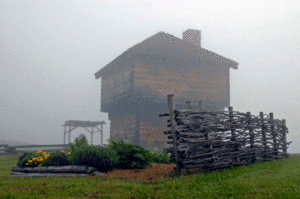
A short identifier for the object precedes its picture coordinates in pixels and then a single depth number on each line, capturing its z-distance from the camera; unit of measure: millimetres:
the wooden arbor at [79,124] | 29570
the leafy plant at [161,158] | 11797
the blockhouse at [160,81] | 21344
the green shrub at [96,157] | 8828
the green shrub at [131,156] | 9479
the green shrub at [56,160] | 9672
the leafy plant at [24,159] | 9930
